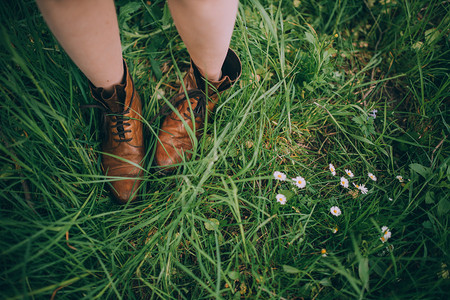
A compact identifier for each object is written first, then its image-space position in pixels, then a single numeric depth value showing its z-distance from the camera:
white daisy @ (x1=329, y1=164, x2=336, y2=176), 1.22
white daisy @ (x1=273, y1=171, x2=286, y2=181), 1.11
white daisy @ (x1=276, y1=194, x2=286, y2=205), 1.07
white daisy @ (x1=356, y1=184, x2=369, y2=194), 1.16
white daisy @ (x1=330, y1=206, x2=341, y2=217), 1.10
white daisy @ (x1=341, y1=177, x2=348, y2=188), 1.18
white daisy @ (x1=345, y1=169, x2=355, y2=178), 1.22
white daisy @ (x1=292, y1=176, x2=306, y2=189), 1.14
